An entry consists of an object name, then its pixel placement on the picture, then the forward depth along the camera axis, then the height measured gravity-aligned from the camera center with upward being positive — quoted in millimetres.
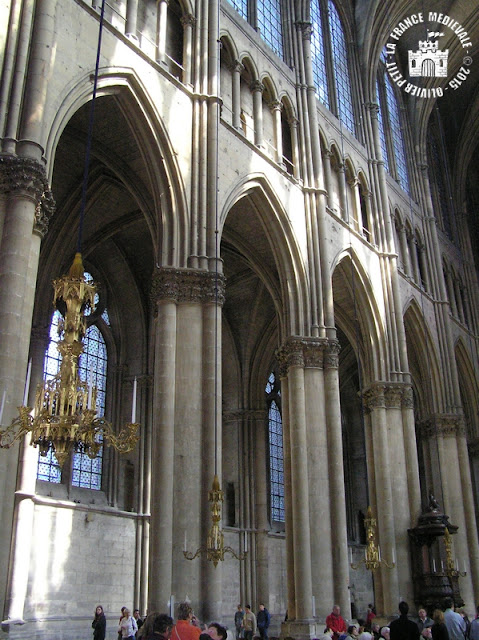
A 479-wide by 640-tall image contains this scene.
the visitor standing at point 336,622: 12633 -419
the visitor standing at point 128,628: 13031 -490
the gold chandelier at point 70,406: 7918 +2015
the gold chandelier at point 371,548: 17281 +1089
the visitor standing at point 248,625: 15891 -566
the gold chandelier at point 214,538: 12430 +979
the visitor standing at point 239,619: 18297 -508
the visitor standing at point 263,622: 17453 -553
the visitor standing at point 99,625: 13859 -461
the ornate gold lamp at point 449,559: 20562 +982
